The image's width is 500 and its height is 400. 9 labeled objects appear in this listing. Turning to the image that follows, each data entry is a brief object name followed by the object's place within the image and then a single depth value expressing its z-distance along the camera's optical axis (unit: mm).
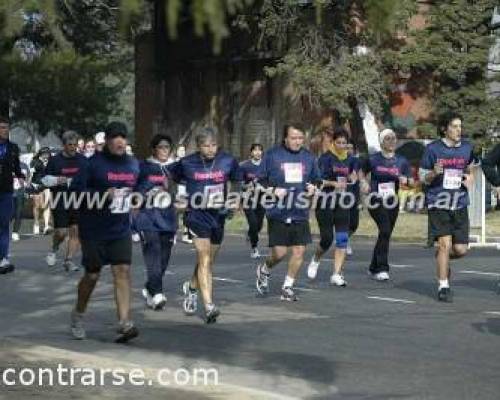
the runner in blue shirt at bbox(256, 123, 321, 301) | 13383
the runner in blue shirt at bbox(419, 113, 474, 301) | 13398
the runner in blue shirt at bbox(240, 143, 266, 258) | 19714
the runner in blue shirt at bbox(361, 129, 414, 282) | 15914
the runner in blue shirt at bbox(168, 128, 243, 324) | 12023
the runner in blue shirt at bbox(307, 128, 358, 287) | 15406
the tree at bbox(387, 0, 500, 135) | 33906
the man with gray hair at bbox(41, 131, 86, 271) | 16688
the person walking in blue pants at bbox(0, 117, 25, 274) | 16562
